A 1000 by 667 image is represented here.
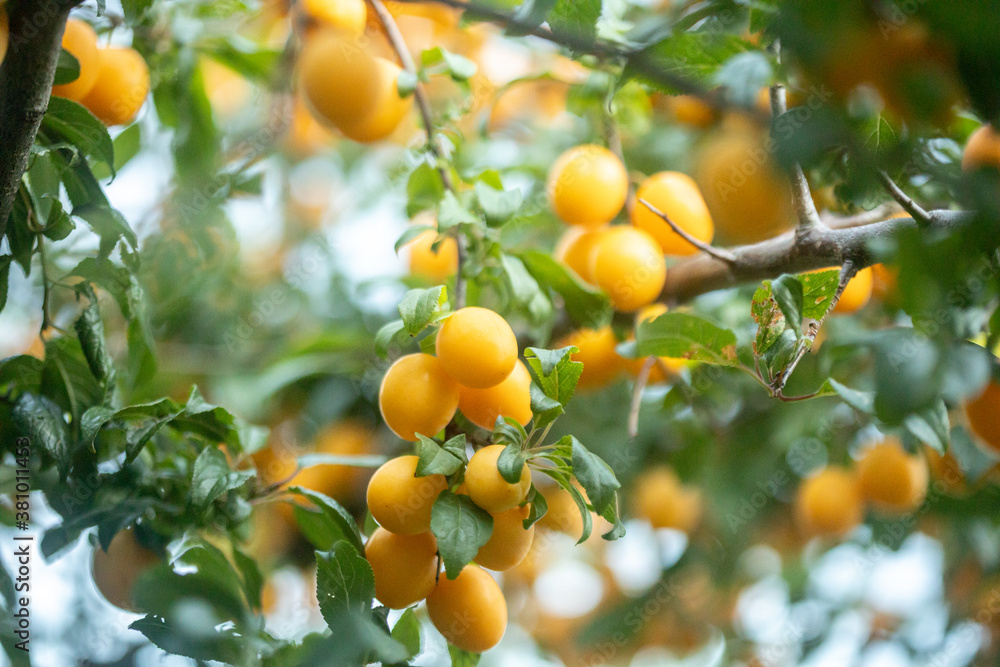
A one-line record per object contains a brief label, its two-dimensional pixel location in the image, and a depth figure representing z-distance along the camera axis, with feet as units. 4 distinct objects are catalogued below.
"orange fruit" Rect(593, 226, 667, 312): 3.18
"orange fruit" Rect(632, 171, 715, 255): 3.27
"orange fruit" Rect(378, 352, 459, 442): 2.93
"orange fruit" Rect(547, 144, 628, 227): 3.25
